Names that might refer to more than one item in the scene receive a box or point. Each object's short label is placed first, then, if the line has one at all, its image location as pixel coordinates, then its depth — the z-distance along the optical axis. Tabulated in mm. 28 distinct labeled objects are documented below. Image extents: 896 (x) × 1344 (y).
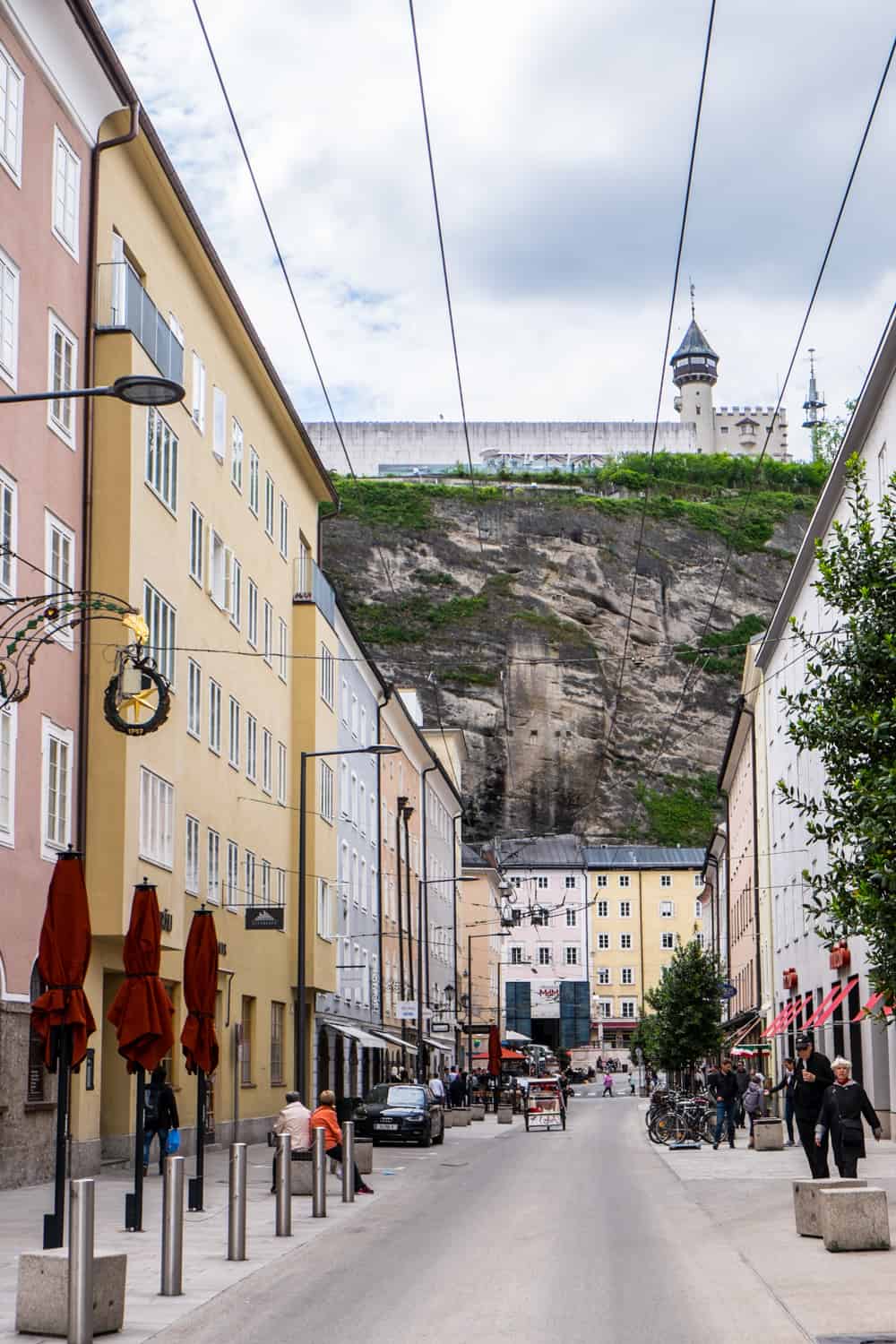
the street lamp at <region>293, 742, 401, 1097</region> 27364
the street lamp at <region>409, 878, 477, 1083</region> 48844
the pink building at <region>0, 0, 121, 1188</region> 22047
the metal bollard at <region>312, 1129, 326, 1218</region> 18453
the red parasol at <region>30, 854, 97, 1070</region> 15641
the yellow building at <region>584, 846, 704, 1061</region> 124562
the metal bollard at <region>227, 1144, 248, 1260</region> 13500
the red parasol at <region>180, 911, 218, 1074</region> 20781
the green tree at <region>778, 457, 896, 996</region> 17922
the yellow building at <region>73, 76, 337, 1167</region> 25844
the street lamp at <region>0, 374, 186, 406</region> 12188
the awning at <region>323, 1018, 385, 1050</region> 44312
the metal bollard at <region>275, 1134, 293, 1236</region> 16125
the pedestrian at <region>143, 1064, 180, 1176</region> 22188
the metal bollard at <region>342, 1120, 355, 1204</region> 20359
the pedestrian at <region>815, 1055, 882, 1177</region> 17578
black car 36688
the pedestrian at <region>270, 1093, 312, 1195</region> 20656
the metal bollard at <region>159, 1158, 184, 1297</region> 11258
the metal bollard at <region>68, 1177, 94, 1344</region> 8859
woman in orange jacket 21297
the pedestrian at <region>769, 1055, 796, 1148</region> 32844
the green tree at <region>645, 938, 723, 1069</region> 59656
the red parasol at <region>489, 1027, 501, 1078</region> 66062
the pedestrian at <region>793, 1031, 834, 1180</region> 19594
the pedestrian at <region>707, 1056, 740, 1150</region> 34031
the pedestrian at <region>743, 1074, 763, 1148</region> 35469
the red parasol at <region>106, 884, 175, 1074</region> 16688
